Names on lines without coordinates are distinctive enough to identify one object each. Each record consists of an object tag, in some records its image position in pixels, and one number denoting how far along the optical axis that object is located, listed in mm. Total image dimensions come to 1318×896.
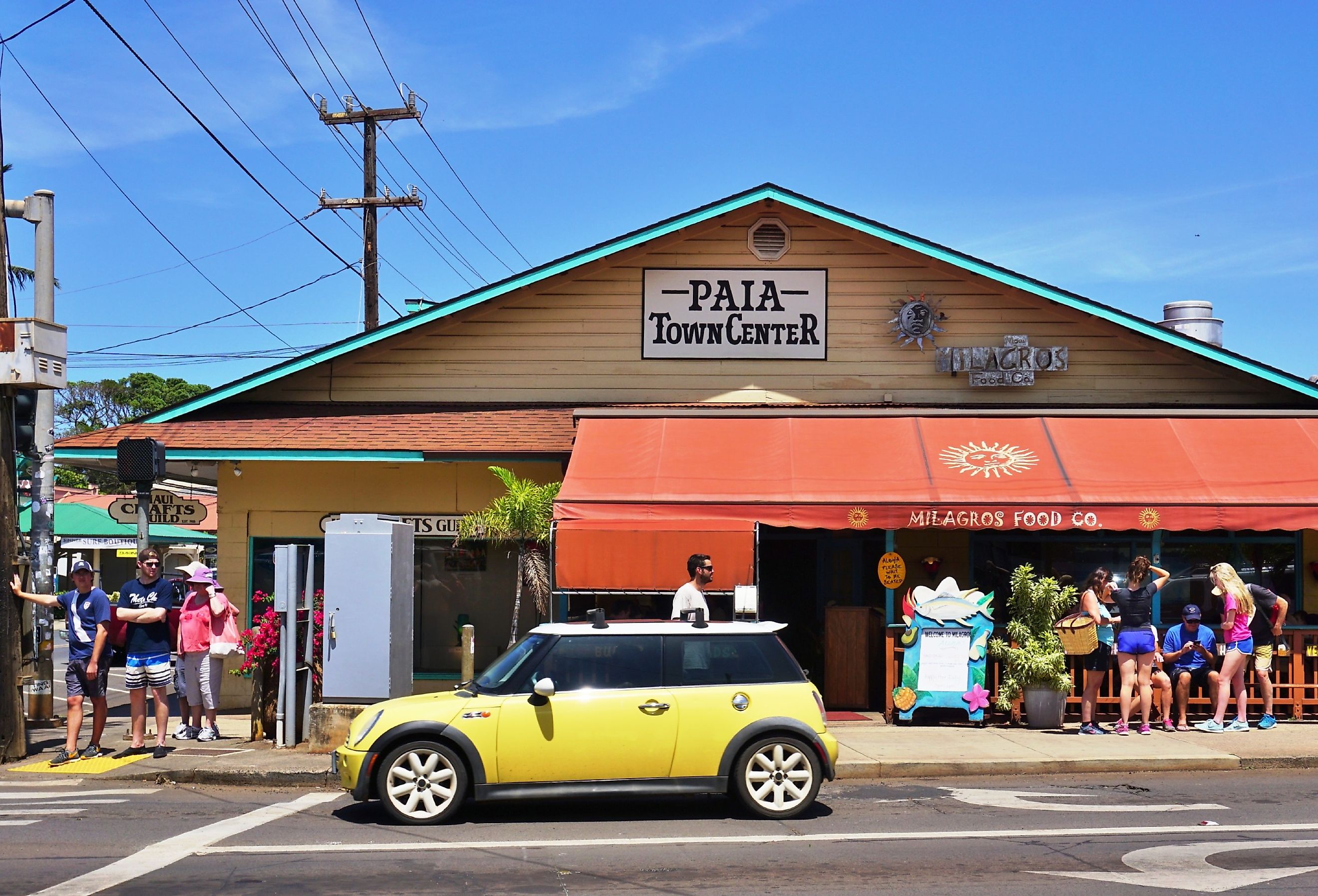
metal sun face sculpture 16422
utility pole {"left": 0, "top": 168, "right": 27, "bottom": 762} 11742
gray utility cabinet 11836
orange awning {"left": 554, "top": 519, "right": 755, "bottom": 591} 13266
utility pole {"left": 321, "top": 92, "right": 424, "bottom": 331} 27234
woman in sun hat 12961
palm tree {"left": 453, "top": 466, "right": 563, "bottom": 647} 14234
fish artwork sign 13086
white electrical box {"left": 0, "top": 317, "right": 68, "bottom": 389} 11906
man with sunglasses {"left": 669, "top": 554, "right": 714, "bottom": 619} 11406
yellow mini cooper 8727
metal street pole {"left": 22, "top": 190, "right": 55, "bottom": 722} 14461
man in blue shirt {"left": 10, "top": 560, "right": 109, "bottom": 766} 11617
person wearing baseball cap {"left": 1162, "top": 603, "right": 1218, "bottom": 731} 13000
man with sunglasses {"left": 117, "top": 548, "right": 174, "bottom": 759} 11641
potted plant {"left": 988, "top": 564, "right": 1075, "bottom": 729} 12836
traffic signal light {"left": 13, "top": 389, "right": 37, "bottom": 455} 12586
